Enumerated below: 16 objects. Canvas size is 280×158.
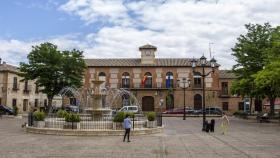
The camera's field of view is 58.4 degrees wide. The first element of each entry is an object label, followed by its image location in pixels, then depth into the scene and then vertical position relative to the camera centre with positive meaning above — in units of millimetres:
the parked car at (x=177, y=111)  36508 -2329
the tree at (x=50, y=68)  28008 +2991
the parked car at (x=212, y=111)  36171 -2308
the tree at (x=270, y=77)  20971 +1549
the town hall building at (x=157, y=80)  40137 +2442
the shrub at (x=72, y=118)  13783 -1264
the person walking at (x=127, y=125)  11658 -1399
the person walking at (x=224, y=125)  15910 -1955
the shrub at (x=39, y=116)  14565 -1221
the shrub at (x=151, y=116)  15244 -1274
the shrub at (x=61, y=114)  16238 -1276
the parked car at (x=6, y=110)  30885 -1879
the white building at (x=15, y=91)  35205 +570
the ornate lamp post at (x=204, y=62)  16682 +2260
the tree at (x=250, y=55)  26344 +4263
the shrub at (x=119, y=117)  13793 -1209
